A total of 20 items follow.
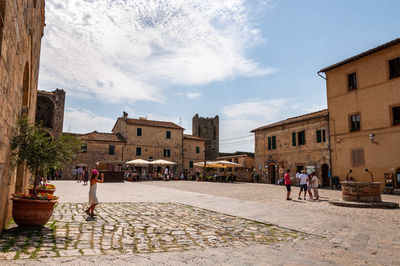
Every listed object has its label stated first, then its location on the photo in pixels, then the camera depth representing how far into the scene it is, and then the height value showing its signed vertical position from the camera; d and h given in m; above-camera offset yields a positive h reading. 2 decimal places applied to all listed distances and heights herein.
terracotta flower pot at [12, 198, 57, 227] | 5.38 -0.89
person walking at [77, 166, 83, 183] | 26.94 -0.75
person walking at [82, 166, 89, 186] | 21.67 -0.82
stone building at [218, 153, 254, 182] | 35.04 -0.09
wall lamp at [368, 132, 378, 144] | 19.22 +2.24
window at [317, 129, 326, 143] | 23.84 +2.88
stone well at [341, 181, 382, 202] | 11.08 -0.87
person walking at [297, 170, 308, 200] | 13.75 -0.58
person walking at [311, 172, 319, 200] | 13.66 -0.67
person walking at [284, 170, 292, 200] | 13.30 -0.67
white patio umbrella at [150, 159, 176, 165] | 30.36 +0.56
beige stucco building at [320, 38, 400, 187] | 18.52 +4.16
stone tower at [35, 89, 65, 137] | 30.86 +6.30
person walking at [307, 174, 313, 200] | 13.86 -0.87
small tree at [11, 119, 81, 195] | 5.39 +0.34
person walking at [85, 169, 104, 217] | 7.41 -0.74
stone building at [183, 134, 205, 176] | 42.56 +2.53
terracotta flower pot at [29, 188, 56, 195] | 8.75 -0.77
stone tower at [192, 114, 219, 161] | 60.34 +7.45
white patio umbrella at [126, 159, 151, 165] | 29.81 +0.54
